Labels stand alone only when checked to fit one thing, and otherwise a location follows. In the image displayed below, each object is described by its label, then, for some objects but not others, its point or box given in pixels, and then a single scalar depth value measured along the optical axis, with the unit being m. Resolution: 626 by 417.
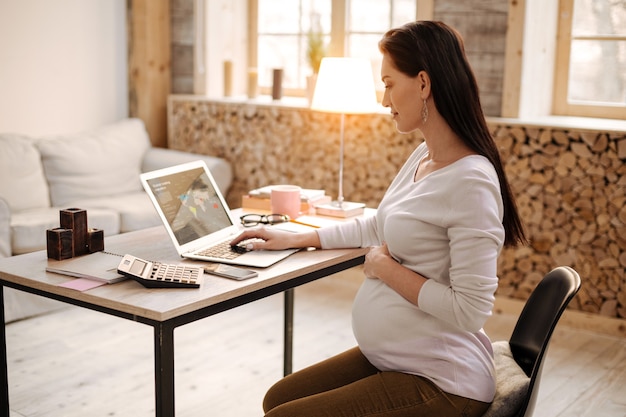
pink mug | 2.73
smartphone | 2.00
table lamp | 3.09
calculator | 1.90
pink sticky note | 1.89
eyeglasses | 2.62
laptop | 2.18
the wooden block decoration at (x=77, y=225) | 2.15
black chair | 1.68
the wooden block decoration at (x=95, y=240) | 2.20
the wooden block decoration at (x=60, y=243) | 2.11
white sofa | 3.69
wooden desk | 1.75
